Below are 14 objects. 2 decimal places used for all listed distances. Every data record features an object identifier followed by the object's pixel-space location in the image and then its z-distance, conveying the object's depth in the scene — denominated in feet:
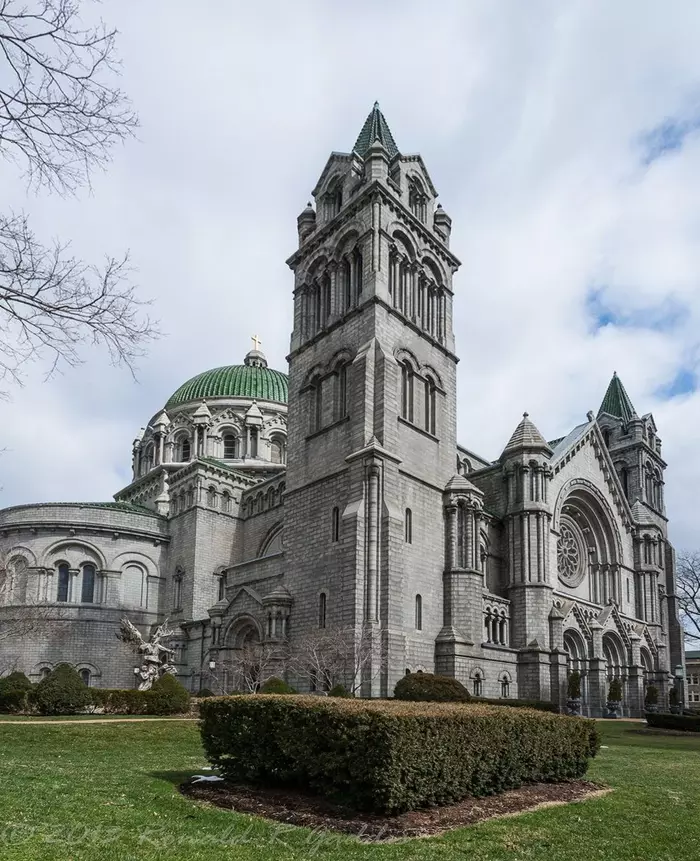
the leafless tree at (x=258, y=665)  114.32
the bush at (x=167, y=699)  96.17
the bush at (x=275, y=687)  91.20
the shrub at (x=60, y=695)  92.63
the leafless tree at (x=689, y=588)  190.08
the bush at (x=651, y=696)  152.46
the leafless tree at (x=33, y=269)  30.89
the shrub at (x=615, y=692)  141.18
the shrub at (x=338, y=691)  89.45
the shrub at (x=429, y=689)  91.91
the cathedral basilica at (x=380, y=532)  115.03
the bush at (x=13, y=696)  94.94
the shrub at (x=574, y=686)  128.88
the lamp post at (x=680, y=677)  158.61
